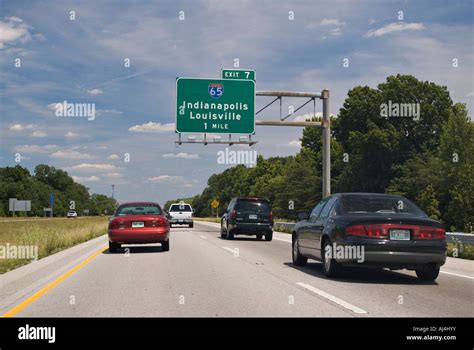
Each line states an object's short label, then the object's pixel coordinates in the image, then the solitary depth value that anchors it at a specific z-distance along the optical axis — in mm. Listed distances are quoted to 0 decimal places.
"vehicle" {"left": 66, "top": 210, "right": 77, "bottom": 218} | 128500
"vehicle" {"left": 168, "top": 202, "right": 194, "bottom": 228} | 44625
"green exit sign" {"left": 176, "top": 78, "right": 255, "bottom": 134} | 32438
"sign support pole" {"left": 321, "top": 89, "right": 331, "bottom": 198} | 32312
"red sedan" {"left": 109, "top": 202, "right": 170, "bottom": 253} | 17578
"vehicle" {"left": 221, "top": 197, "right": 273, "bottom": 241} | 25453
